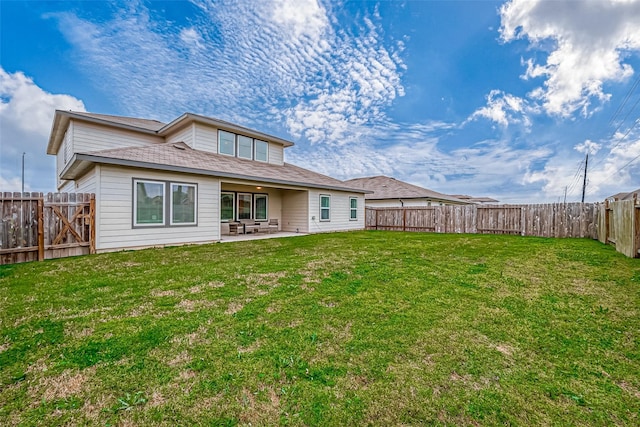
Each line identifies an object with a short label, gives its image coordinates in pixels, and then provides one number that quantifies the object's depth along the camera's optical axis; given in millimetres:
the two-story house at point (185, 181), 7957
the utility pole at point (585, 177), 24555
